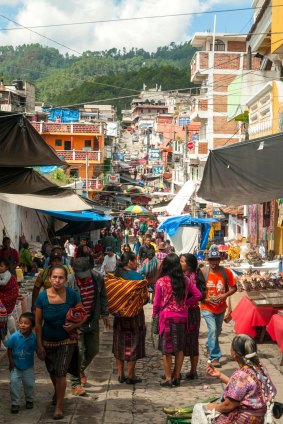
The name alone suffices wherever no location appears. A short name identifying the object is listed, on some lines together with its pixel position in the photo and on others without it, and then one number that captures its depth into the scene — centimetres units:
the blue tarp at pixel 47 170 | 2882
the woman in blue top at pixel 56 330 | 669
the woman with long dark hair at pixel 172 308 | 778
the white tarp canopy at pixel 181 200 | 2712
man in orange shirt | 893
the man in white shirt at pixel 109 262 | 1720
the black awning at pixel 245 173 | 841
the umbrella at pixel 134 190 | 6331
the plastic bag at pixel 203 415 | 496
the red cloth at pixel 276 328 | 876
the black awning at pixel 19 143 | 830
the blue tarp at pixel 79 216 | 2305
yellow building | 1608
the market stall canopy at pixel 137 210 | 4001
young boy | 685
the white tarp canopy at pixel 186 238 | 2500
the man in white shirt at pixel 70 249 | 2440
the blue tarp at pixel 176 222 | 2456
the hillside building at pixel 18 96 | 4725
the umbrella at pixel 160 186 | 7284
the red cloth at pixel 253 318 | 1039
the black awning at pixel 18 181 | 941
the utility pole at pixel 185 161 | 3959
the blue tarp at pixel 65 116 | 5816
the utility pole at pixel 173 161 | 6381
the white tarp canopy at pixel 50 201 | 1108
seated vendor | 469
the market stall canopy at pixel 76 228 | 2712
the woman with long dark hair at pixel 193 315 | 828
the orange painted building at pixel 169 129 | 6581
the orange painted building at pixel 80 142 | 5134
